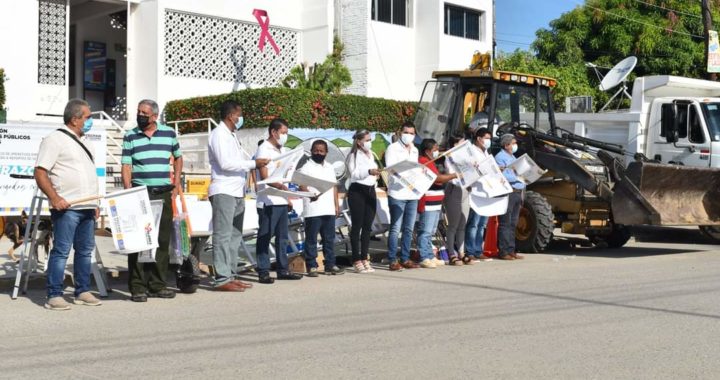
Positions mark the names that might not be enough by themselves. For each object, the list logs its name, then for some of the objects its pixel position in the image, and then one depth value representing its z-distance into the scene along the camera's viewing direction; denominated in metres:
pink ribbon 26.17
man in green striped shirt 9.25
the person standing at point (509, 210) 13.70
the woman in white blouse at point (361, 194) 11.70
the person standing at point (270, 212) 10.72
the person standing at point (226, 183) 9.84
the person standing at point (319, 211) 11.26
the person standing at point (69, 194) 8.49
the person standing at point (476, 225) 13.21
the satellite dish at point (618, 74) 20.43
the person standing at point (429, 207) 12.51
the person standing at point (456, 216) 12.98
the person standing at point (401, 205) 12.11
